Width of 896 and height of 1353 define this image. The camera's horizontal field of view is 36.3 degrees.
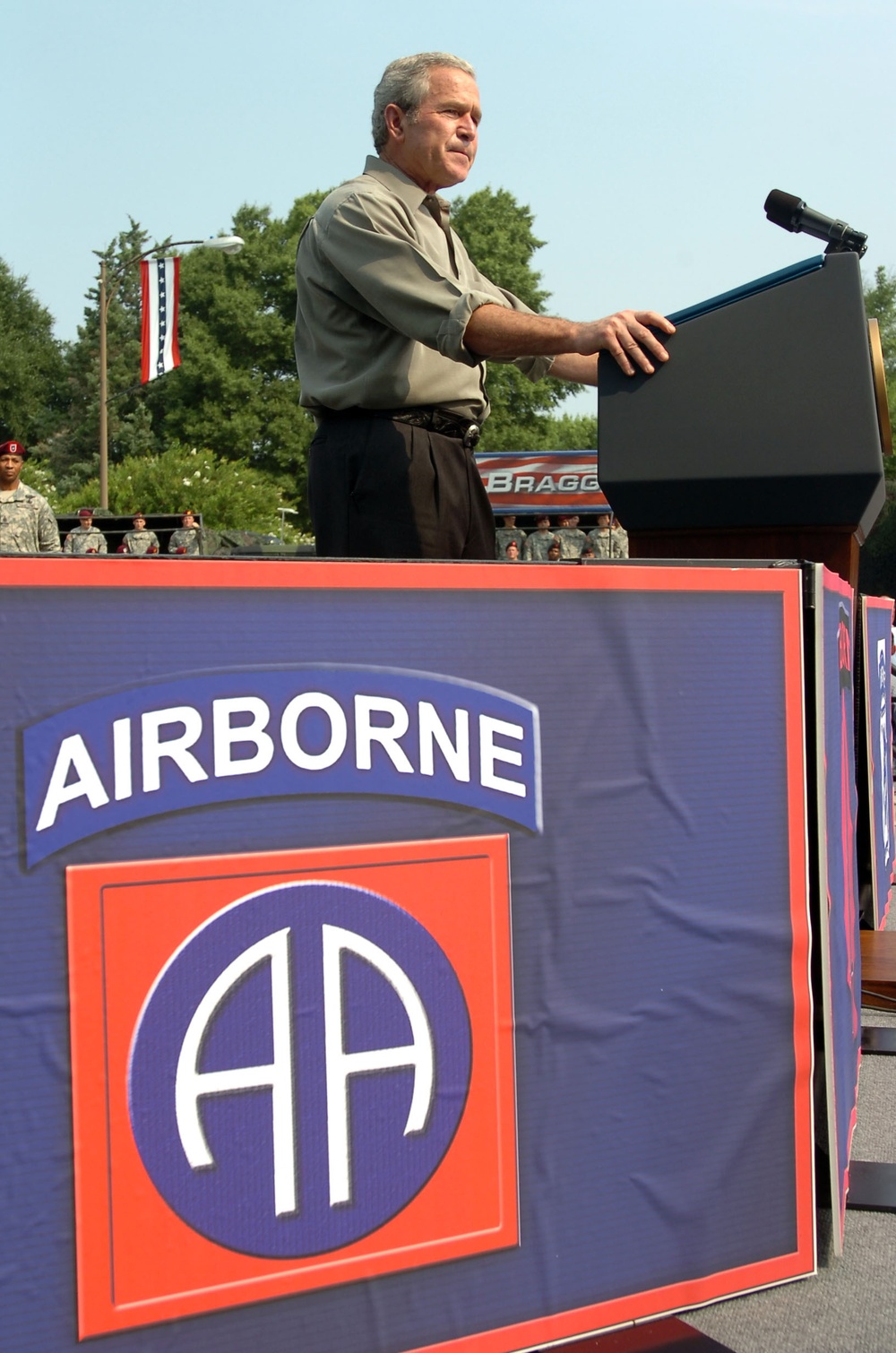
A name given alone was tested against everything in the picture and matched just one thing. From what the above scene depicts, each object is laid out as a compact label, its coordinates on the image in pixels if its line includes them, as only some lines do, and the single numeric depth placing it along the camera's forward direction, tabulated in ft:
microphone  8.08
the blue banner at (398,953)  4.43
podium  7.08
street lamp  71.75
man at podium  7.93
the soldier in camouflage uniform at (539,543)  70.51
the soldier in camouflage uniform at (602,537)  69.30
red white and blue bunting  80.64
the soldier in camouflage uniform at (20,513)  31.30
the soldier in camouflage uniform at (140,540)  59.31
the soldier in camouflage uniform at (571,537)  71.08
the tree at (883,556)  141.59
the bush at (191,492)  98.89
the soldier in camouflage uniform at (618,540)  69.06
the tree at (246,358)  155.12
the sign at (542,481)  82.07
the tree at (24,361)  181.16
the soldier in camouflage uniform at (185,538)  59.93
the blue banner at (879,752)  13.30
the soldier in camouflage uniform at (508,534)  72.37
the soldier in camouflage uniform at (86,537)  57.98
